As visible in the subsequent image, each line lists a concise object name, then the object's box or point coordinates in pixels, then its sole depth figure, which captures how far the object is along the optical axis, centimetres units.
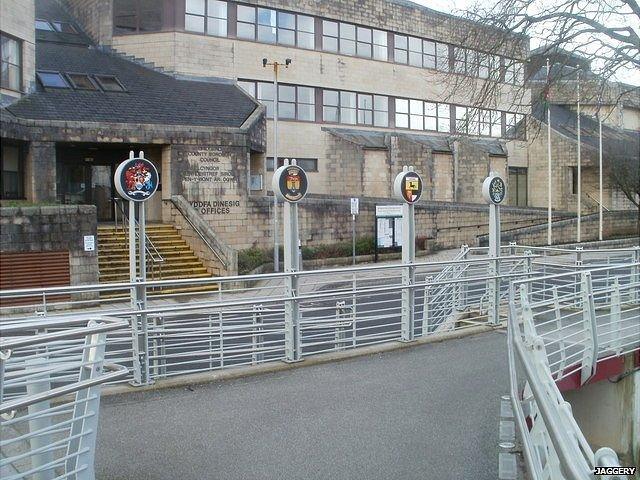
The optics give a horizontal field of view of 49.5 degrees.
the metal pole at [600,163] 3573
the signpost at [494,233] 1216
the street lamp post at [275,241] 2488
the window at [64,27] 3425
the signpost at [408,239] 1054
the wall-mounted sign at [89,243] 2039
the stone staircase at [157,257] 2144
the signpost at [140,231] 805
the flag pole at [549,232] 3338
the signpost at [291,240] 915
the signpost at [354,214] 2697
